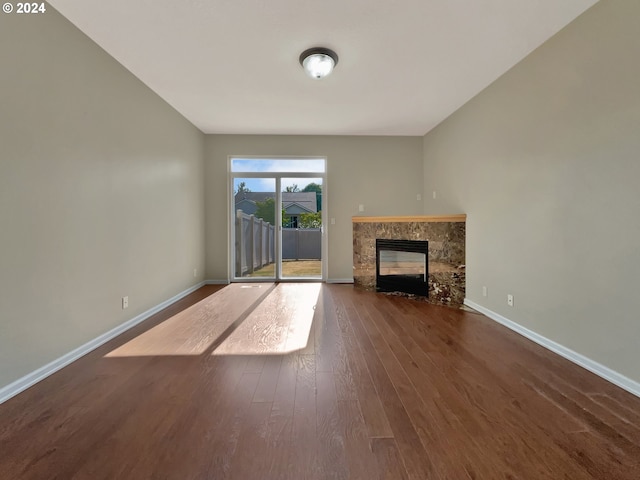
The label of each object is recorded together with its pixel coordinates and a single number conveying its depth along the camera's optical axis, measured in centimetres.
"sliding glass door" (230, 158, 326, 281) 511
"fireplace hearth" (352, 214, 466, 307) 371
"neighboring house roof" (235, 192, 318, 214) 519
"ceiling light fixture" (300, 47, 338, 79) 256
